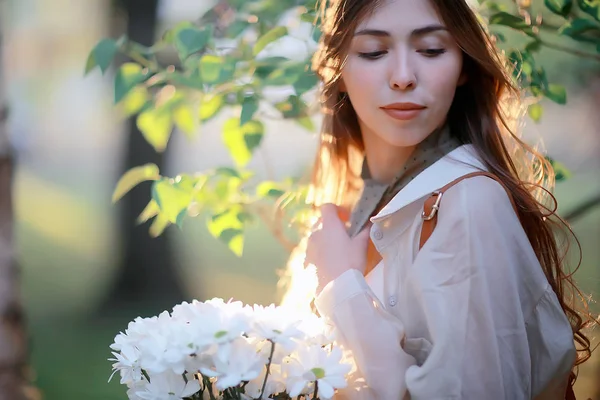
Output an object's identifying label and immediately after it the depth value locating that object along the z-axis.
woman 1.12
